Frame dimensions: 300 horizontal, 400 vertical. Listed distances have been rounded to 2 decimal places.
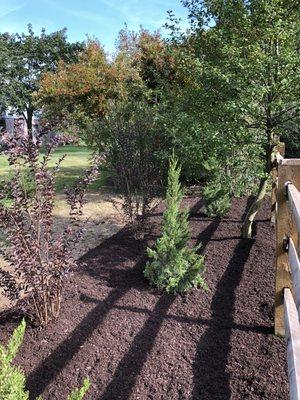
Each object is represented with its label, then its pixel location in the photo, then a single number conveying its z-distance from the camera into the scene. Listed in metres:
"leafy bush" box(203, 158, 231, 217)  6.62
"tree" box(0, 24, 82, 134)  33.09
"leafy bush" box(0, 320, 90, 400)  1.54
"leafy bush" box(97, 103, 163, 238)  6.18
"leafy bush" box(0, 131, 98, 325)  3.09
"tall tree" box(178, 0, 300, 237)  4.44
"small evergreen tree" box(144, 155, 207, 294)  3.96
